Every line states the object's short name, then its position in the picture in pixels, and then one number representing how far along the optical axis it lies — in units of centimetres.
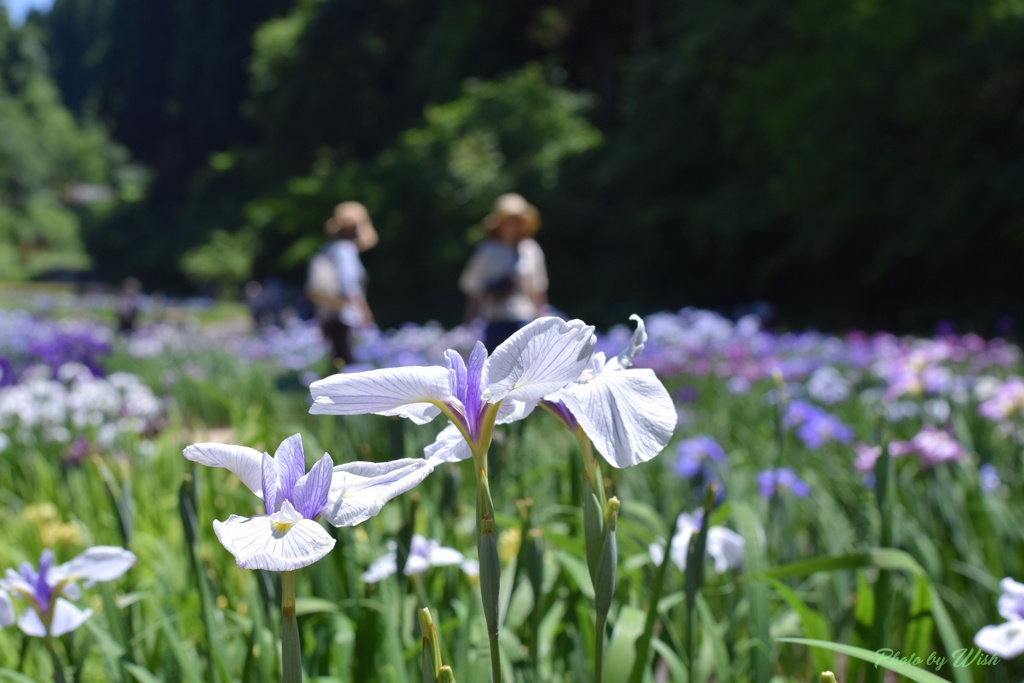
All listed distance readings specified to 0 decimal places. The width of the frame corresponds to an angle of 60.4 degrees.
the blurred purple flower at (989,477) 214
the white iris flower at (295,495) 60
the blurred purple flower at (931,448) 199
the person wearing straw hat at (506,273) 465
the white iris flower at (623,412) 68
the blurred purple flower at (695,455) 220
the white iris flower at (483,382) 65
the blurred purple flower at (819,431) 264
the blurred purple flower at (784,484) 188
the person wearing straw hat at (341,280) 522
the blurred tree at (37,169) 3884
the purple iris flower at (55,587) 98
